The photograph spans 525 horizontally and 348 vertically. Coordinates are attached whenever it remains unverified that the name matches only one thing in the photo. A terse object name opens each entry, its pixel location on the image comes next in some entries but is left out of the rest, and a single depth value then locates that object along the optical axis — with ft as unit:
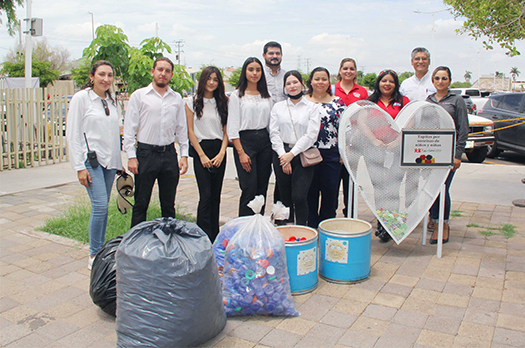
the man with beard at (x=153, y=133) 13.38
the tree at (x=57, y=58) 175.28
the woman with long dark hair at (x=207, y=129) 14.29
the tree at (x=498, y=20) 27.86
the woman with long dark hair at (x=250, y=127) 14.32
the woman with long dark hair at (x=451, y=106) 15.05
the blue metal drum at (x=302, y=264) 11.27
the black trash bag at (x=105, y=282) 10.27
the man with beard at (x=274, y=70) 16.05
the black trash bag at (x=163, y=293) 8.68
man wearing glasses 17.24
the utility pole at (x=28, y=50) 39.01
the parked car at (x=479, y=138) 35.50
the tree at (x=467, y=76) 370.32
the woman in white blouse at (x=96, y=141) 12.41
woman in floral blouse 14.65
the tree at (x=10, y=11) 38.19
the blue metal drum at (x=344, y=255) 12.04
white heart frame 13.87
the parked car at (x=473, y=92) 68.82
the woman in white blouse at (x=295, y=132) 14.08
